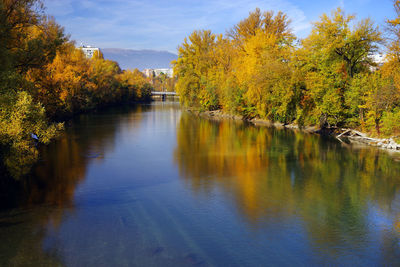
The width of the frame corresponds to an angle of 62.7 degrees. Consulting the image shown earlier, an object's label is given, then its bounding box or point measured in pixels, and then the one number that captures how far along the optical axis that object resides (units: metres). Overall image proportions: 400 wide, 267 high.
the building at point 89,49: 148.69
